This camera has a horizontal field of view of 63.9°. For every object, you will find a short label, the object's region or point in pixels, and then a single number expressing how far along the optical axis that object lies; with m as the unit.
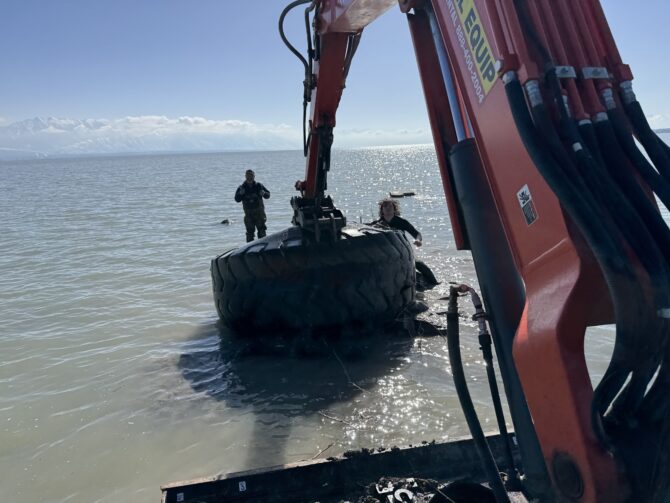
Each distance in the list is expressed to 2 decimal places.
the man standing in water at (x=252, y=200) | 10.12
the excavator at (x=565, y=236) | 1.42
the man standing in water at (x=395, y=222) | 7.41
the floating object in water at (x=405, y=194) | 20.73
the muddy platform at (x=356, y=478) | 3.03
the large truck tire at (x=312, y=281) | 5.13
